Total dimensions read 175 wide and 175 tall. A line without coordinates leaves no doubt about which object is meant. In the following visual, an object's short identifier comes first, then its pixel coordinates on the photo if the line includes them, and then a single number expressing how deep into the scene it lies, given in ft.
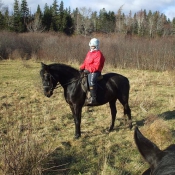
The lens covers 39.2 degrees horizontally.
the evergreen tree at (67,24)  152.76
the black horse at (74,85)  18.58
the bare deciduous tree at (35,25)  132.57
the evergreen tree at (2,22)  128.57
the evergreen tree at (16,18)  133.08
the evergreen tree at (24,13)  143.74
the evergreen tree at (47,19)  150.00
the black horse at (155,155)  3.64
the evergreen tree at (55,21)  151.53
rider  18.60
